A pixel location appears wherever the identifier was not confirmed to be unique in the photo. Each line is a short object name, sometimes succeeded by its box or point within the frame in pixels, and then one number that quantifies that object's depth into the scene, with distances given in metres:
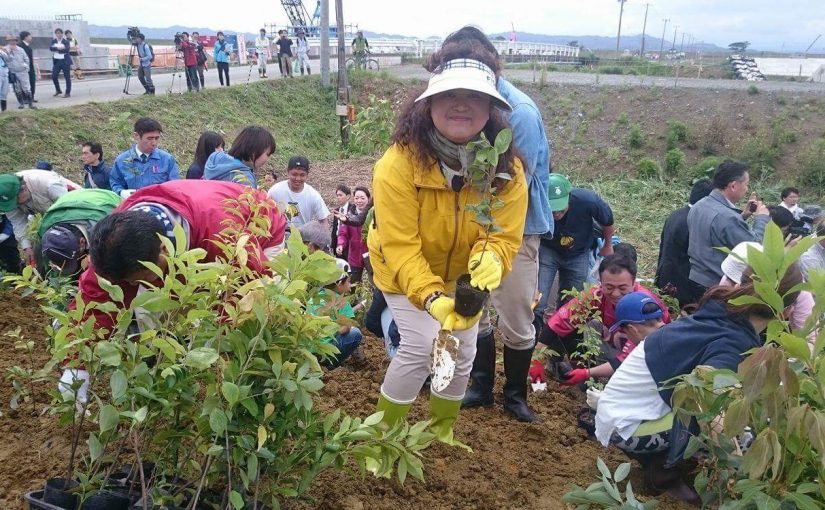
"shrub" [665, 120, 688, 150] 14.12
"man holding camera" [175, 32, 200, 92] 13.70
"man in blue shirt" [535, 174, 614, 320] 4.29
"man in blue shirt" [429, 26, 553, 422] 2.65
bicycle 20.61
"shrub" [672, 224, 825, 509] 1.22
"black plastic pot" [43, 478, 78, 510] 1.77
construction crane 34.47
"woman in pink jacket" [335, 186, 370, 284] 5.43
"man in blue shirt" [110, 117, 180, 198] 5.14
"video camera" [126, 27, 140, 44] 13.12
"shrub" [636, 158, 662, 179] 12.98
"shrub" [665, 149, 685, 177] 12.91
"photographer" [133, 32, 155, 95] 13.02
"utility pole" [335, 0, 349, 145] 13.98
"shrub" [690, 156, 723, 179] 12.39
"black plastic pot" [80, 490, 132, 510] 1.74
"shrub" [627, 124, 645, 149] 14.34
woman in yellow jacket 2.17
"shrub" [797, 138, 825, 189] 12.29
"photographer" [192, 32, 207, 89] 14.58
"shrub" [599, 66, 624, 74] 22.51
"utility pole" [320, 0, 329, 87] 15.59
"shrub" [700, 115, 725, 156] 13.89
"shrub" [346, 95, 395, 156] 8.13
